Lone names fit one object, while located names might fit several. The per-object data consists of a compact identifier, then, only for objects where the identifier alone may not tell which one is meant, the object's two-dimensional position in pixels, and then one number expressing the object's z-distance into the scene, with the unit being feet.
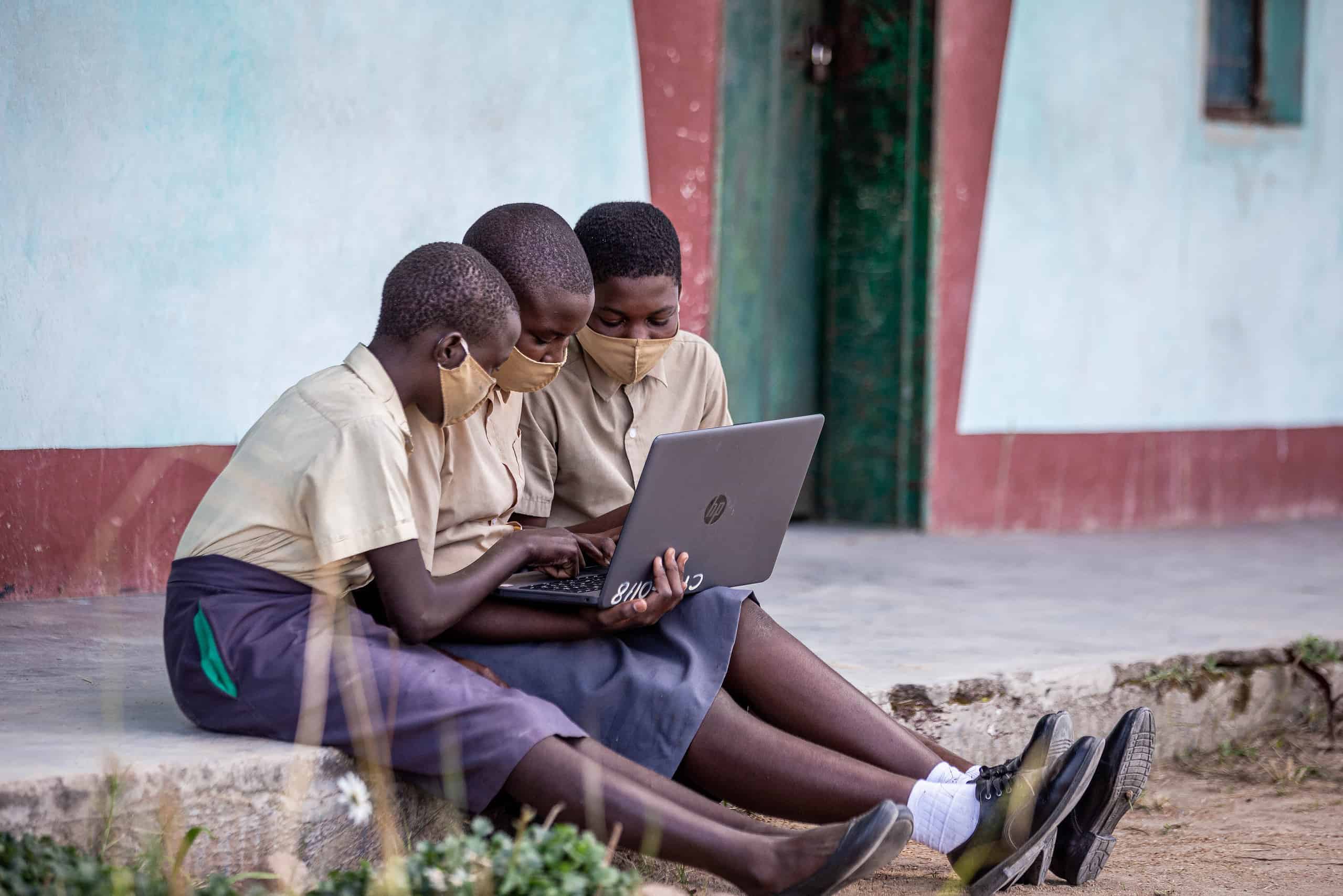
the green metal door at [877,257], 35.12
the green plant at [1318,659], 24.59
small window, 40.52
